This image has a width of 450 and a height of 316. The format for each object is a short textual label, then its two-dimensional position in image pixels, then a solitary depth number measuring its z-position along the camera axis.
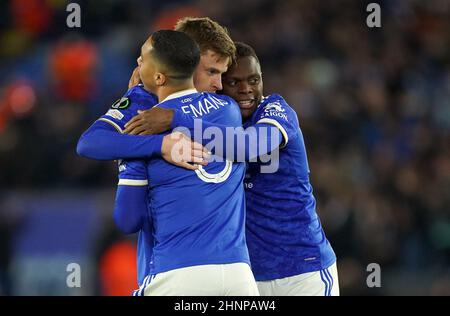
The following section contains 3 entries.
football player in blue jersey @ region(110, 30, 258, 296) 6.79
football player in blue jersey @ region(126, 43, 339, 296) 8.20
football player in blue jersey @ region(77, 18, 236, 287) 6.92
